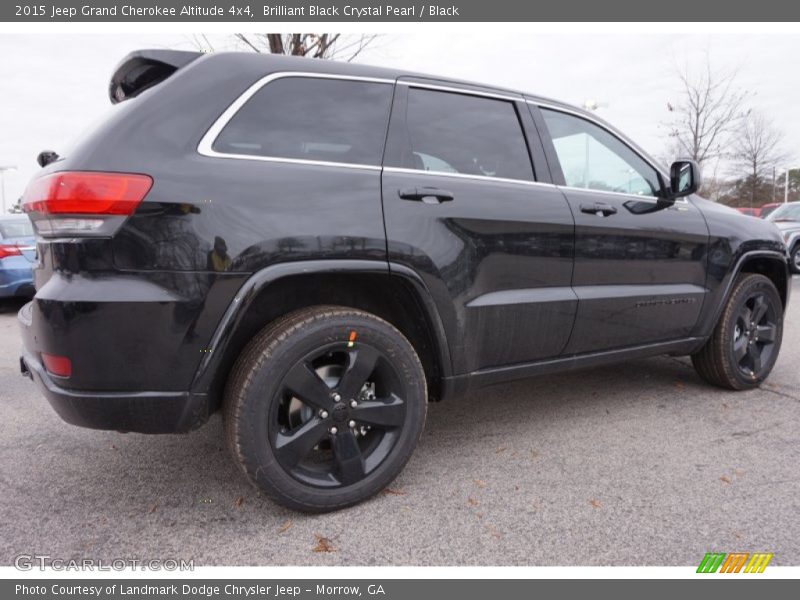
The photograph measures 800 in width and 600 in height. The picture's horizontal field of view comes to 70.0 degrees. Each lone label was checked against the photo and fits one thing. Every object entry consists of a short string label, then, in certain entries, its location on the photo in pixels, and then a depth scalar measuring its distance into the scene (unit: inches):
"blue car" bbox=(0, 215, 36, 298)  293.4
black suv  76.9
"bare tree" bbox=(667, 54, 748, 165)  778.2
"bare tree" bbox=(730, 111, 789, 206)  1198.9
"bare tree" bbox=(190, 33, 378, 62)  526.9
